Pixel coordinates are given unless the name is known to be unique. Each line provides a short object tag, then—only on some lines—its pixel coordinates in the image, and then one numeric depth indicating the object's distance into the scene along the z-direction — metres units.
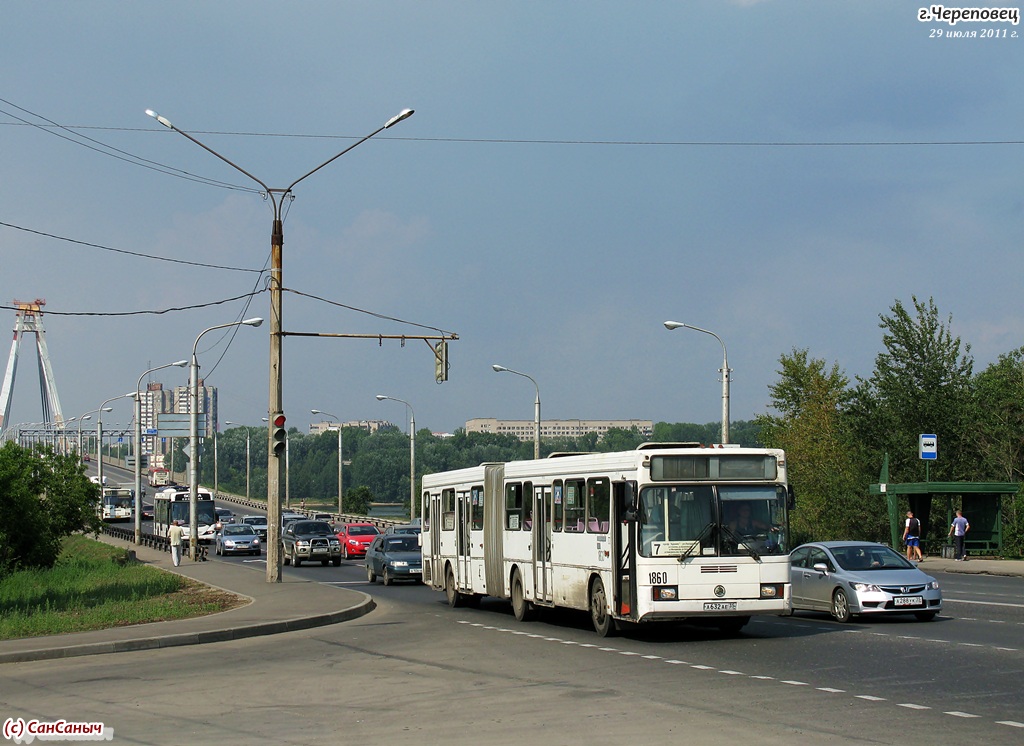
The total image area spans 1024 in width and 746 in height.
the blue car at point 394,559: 36.22
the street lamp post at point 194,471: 45.06
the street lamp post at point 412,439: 69.11
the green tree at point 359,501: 117.62
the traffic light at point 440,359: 35.34
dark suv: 48.16
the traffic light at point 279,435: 30.81
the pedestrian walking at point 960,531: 38.62
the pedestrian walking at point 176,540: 41.53
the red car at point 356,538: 55.56
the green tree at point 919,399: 49.19
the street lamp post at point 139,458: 66.19
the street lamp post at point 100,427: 88.84
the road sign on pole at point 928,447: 42.34
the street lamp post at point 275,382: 30.80
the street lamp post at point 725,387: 41.42
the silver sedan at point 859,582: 20.20
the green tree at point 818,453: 51.41
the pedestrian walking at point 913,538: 39.69
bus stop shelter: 38.81
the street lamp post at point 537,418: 54.31
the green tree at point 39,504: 33.22
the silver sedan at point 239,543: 58.91
